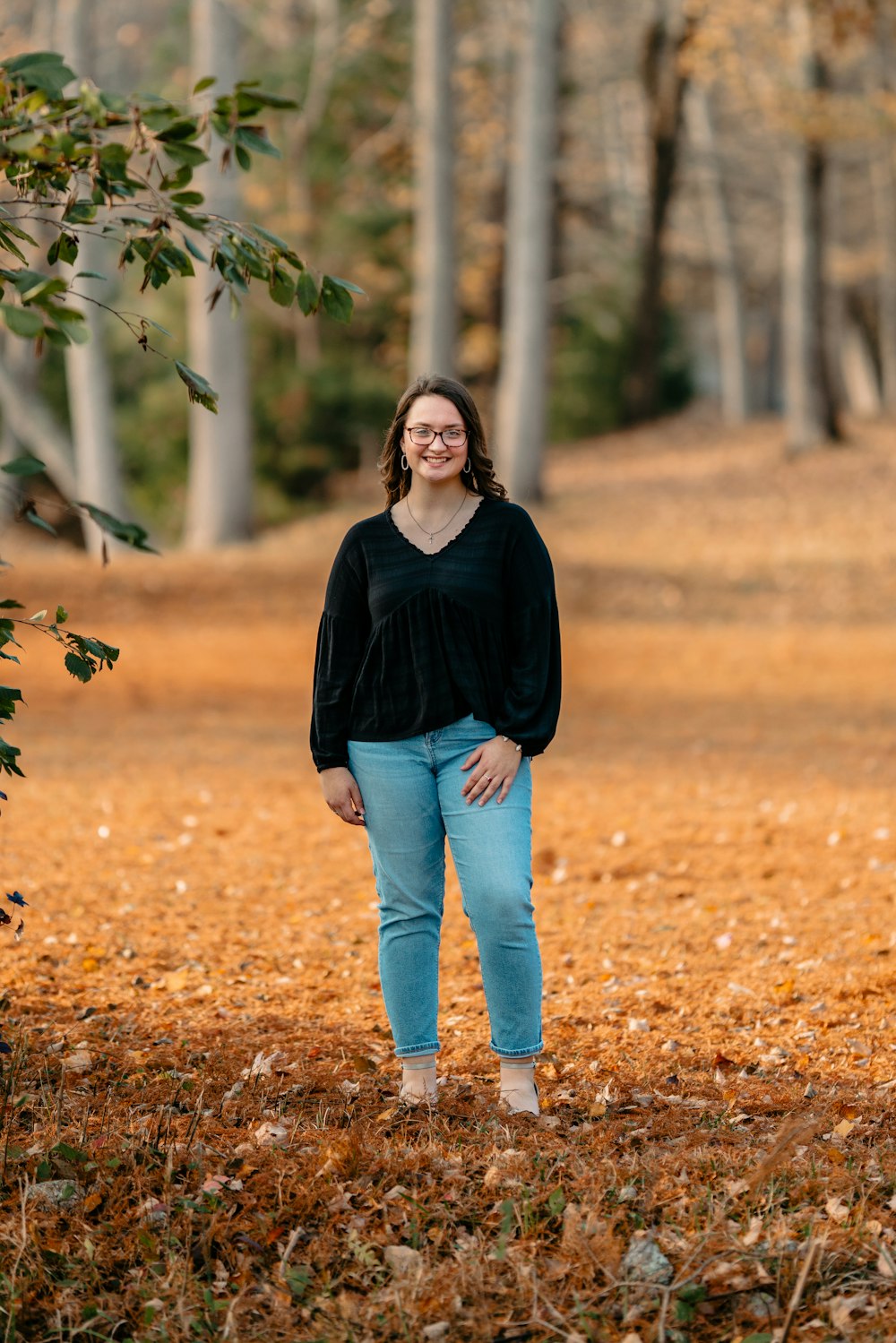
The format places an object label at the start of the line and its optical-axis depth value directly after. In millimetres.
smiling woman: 7301
